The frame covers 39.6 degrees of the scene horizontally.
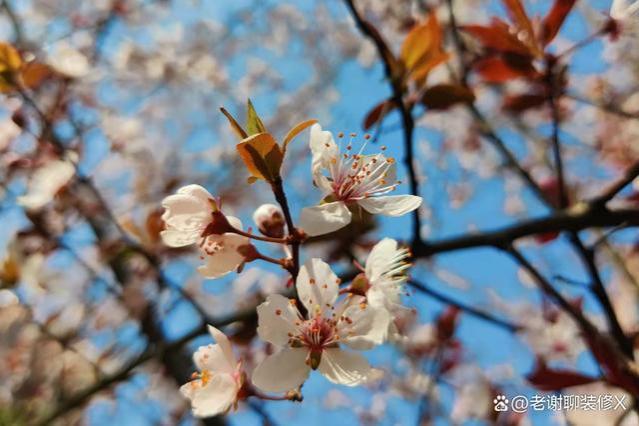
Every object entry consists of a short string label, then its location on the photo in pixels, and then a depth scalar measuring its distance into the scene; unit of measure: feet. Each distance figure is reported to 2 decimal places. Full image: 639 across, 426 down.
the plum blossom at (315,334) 0.47
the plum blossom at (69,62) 0.88
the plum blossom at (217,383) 0.48
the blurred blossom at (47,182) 0.78
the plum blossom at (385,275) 0.48
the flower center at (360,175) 0.51
